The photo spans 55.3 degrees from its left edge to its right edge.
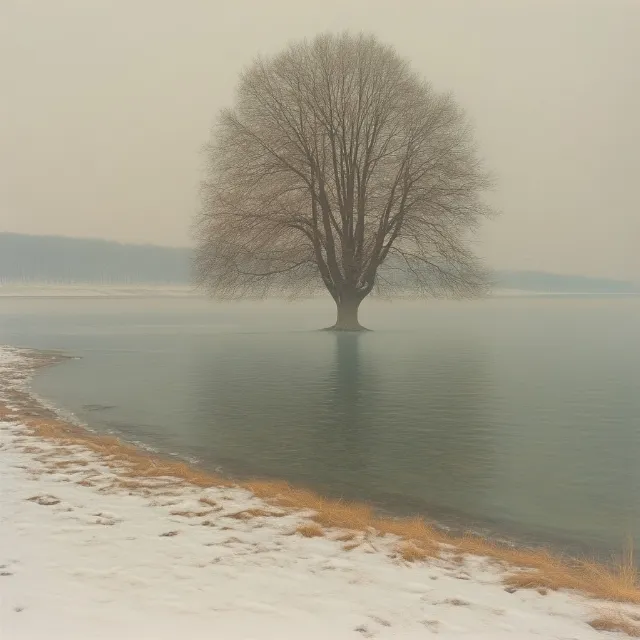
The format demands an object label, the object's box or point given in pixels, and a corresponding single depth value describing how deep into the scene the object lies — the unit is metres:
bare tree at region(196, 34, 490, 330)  33.59
